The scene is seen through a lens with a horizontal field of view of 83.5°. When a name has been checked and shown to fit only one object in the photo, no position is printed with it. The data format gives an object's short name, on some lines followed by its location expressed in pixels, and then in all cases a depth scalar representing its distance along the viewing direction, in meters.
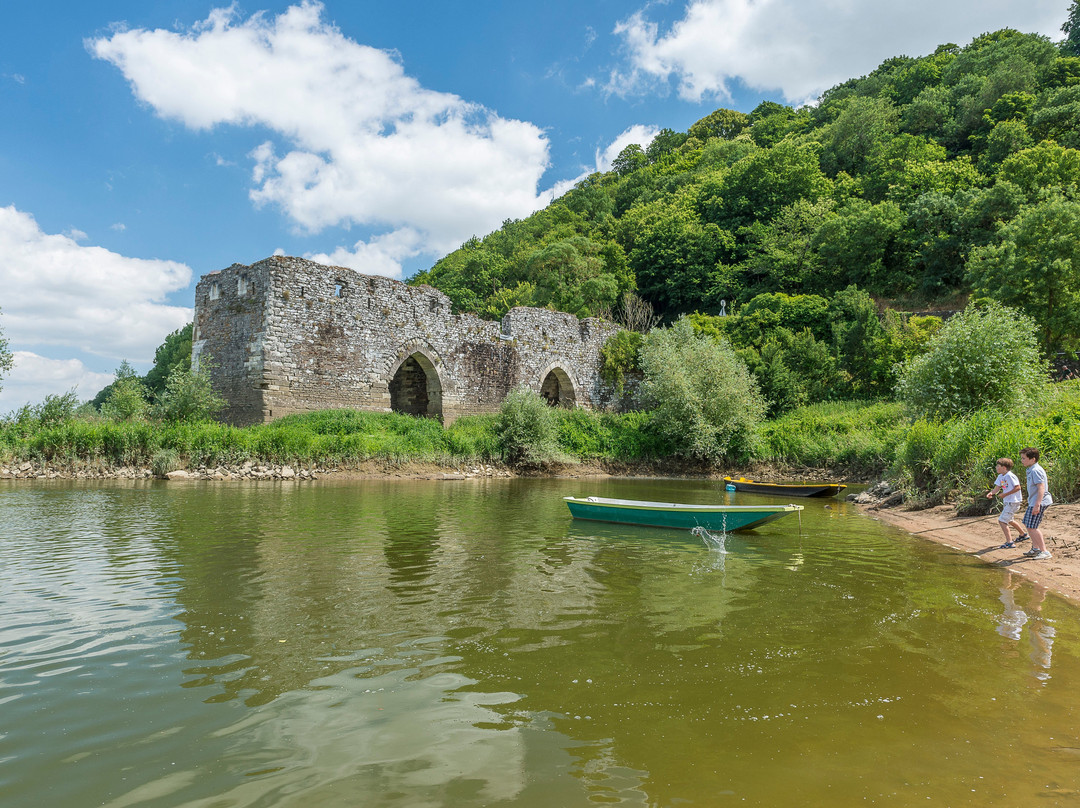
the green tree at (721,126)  66.44
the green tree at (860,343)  28.89
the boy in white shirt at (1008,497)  7.79
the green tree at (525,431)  21.62
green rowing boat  8.87
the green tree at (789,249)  38.34
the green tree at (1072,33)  51.20
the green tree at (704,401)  23.17
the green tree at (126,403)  17.56
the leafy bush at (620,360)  29.70
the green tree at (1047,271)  24.14
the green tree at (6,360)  15.77
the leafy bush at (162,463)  15.66
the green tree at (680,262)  41.25
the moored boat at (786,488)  15.98
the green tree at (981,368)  14.24
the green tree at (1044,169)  31.61
